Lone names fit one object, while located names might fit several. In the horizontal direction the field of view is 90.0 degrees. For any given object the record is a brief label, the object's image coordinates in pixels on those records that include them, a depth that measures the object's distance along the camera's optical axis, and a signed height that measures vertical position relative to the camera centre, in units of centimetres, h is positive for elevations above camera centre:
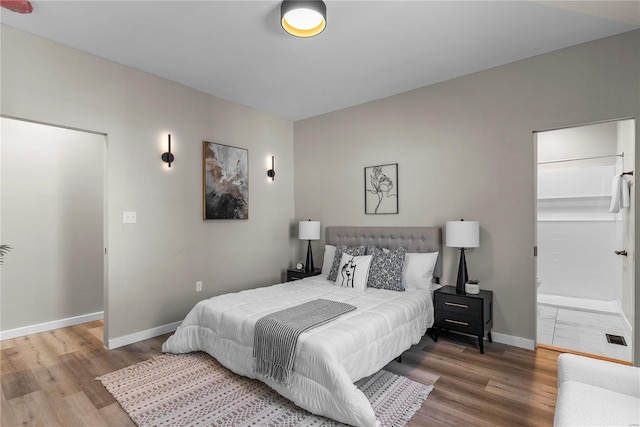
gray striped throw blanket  211 -85
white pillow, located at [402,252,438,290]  344 -64
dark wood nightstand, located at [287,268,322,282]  432 -83
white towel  343 +20
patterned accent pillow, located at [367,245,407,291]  336 -62
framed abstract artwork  394 +41
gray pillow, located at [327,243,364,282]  378 -51
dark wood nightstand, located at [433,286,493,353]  299 -97
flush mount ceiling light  215 +138
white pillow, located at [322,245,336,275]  420 -60
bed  193 -91
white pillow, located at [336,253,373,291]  342 -65
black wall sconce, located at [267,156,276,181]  473 +60
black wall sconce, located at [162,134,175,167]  356 +63
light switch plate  325 -3
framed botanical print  404 +31
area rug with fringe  200 -129
